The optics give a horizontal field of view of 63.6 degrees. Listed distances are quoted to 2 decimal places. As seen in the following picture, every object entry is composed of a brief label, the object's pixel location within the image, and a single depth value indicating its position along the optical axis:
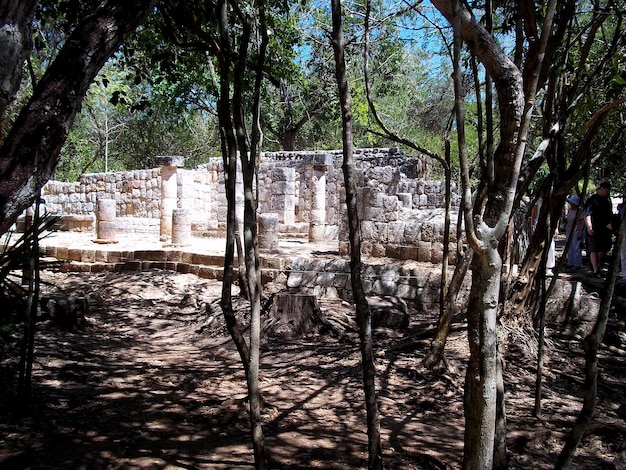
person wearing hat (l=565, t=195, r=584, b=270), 8.74
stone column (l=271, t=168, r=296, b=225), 15.95
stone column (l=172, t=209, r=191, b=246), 11.84
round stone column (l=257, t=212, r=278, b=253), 10.31
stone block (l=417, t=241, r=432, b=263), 8.32
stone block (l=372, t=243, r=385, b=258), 8.99
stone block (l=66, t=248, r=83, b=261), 11.02
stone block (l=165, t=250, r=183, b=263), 10.55
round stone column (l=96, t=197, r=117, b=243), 12.77
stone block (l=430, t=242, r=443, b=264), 8.18
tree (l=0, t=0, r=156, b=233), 1.80
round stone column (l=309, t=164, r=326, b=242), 13.62
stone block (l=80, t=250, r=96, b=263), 10.89
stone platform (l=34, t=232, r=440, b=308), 7.57
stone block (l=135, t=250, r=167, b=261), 10.66
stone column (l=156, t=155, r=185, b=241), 14.35
